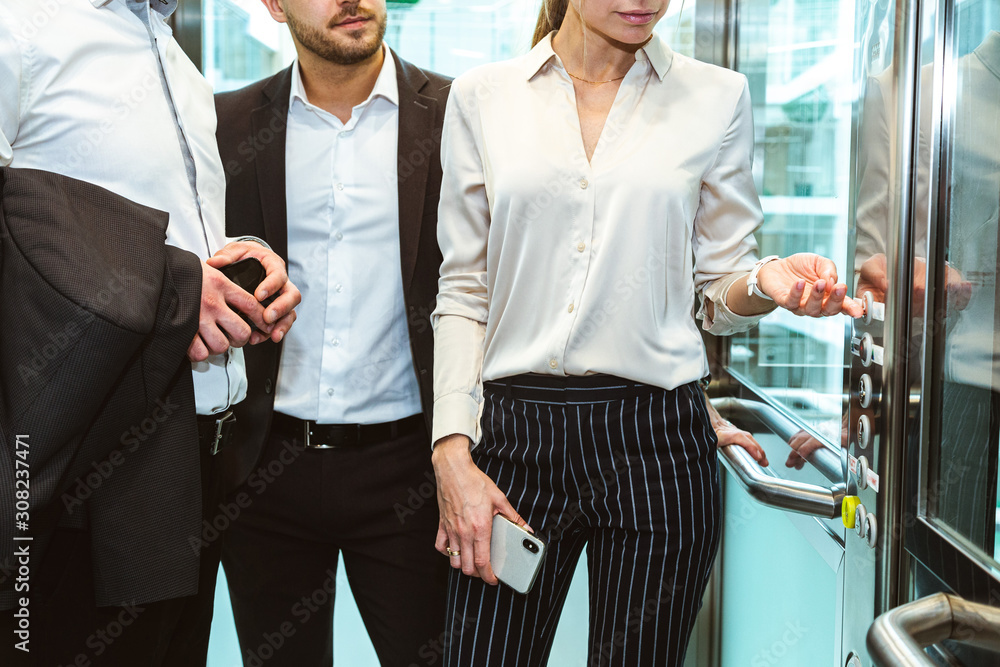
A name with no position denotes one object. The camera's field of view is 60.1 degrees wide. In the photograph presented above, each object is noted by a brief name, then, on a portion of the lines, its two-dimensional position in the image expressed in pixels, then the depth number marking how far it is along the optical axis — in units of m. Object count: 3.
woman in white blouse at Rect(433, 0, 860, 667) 1.14
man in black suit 1.62
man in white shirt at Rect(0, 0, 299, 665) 1.10
